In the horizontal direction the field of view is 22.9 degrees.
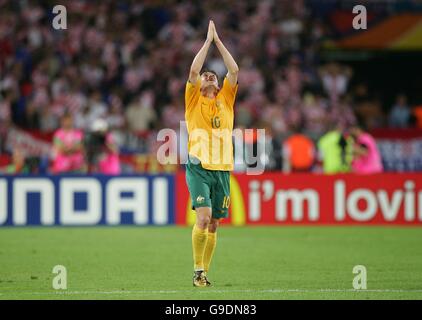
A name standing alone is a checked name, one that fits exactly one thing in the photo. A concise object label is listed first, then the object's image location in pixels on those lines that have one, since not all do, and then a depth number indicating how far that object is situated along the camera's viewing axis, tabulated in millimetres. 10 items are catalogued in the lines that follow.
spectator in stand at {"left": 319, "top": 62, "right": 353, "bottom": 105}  28453
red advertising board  20516
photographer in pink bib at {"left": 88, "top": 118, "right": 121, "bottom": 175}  21844
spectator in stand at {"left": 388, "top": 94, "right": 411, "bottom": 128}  28594
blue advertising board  20016
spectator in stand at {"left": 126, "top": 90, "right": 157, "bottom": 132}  26359
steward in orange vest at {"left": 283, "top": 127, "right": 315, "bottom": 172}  25172
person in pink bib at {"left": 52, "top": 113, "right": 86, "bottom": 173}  21219
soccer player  11672
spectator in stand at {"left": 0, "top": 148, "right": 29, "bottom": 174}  22266
